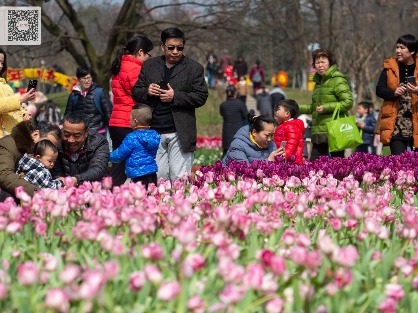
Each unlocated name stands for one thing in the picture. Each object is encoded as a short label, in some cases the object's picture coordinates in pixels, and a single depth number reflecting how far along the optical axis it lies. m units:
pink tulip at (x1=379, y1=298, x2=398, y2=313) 6.09
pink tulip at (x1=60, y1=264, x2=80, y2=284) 5.71
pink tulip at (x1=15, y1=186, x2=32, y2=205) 9.13
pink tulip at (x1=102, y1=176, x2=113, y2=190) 10.50
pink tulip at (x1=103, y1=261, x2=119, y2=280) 6.11
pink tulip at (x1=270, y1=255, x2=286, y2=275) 6.30
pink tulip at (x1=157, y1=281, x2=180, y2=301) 5.73
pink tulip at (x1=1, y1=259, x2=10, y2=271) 6.74
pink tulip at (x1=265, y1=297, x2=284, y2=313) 5.86
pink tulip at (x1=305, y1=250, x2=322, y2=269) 6.50
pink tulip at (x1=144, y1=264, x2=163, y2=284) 6.08
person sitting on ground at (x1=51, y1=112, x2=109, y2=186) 14.24
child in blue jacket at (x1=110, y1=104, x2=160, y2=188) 15.15
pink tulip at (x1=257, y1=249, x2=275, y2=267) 6.78
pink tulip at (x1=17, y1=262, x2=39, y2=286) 5.78
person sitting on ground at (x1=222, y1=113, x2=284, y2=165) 16.86
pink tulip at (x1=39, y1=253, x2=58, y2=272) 6.45
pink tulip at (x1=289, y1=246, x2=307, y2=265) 6.52
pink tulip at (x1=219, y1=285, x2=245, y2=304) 5.81
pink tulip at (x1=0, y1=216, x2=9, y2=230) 8.03
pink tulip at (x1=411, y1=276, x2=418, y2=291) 6.65
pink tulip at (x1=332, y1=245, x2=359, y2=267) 6.45
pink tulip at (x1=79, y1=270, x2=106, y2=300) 5.62
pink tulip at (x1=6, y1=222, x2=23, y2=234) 7.83
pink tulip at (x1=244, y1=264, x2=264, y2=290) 5.99
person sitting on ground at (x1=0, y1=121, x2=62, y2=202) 12.24
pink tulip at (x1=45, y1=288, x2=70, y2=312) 5.45
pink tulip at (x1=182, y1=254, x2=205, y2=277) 6.39
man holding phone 15.67
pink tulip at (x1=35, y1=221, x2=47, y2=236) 8.07
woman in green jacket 19.16
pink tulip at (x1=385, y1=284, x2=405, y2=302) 6.34
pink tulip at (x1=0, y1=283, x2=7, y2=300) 5.80
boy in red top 18.23
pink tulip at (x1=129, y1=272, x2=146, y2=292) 6.20
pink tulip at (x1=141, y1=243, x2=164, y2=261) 6.58
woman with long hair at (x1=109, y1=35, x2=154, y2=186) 17.31
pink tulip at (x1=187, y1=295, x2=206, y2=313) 5.91
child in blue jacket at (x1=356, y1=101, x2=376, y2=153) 31.00
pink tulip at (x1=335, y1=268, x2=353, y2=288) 6.38
